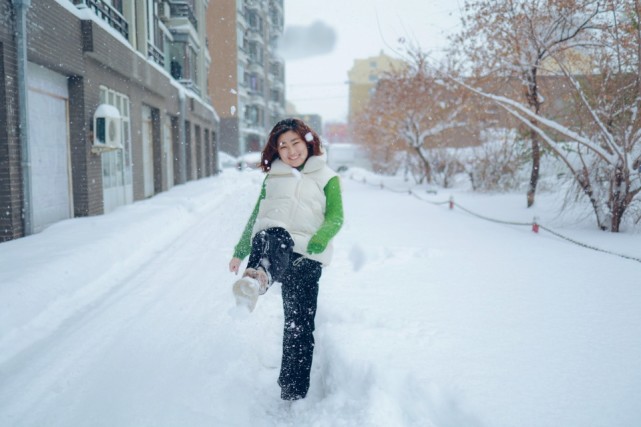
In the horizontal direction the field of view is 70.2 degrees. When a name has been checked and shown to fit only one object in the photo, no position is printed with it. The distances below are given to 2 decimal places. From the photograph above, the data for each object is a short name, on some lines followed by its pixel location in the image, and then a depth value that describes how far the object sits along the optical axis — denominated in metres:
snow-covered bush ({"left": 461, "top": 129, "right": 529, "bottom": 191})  17.42
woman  2.68
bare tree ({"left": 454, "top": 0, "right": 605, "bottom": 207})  9.80
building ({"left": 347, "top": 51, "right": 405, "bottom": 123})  85.94
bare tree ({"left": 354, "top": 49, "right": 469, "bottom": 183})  21.34
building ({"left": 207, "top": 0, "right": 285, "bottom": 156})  40.94
